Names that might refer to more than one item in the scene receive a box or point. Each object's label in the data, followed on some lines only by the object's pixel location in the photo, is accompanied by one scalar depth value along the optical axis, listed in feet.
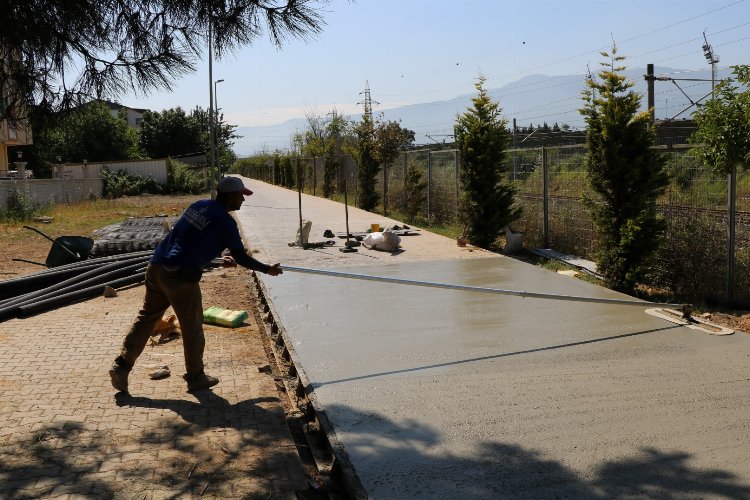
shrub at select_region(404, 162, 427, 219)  66.18
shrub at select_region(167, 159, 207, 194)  144.66
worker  17.93
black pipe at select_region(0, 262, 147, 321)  28.09
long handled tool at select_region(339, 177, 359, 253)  42.65
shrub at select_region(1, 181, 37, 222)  75.41
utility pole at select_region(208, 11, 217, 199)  89.62
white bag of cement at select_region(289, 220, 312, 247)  45.11
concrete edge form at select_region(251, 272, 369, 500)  13.54
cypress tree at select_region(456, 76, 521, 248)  46.21
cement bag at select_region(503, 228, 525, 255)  43.60
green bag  25.99
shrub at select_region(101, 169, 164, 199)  129.90
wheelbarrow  39.68
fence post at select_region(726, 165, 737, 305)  27.68
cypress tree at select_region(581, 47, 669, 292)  30.89
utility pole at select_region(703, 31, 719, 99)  114.42
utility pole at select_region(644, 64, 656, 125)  78.95
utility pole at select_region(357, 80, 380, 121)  80.02
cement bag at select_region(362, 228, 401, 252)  42.60
